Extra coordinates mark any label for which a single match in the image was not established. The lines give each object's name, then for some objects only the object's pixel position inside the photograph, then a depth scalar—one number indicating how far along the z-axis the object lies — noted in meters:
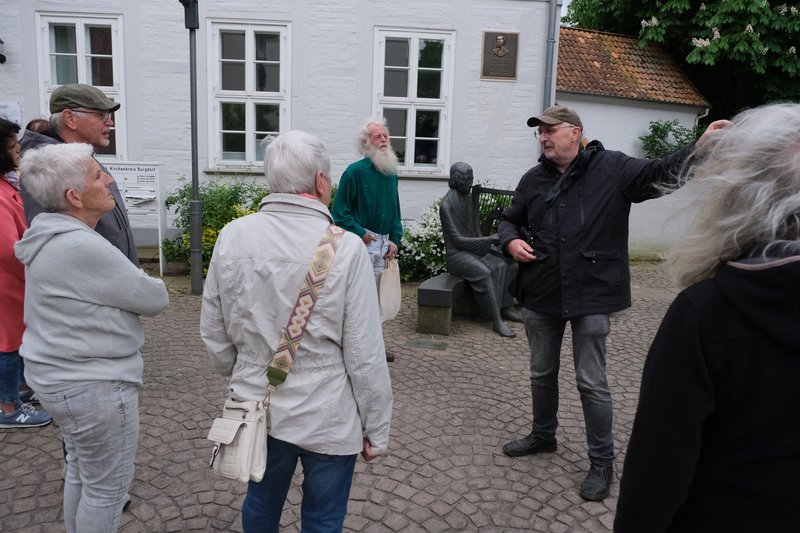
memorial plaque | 9.54
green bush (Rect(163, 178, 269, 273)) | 8.53
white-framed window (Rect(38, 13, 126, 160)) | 9.12
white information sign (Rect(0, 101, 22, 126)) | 9.11
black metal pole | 7.59
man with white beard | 4.68
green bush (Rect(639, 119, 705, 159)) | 11.22
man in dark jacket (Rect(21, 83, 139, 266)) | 2.98
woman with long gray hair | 1.17
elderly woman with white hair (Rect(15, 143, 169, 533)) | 2.11
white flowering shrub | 8.53
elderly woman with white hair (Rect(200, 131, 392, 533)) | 1.94
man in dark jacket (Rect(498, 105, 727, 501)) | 3.02
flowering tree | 11.63
